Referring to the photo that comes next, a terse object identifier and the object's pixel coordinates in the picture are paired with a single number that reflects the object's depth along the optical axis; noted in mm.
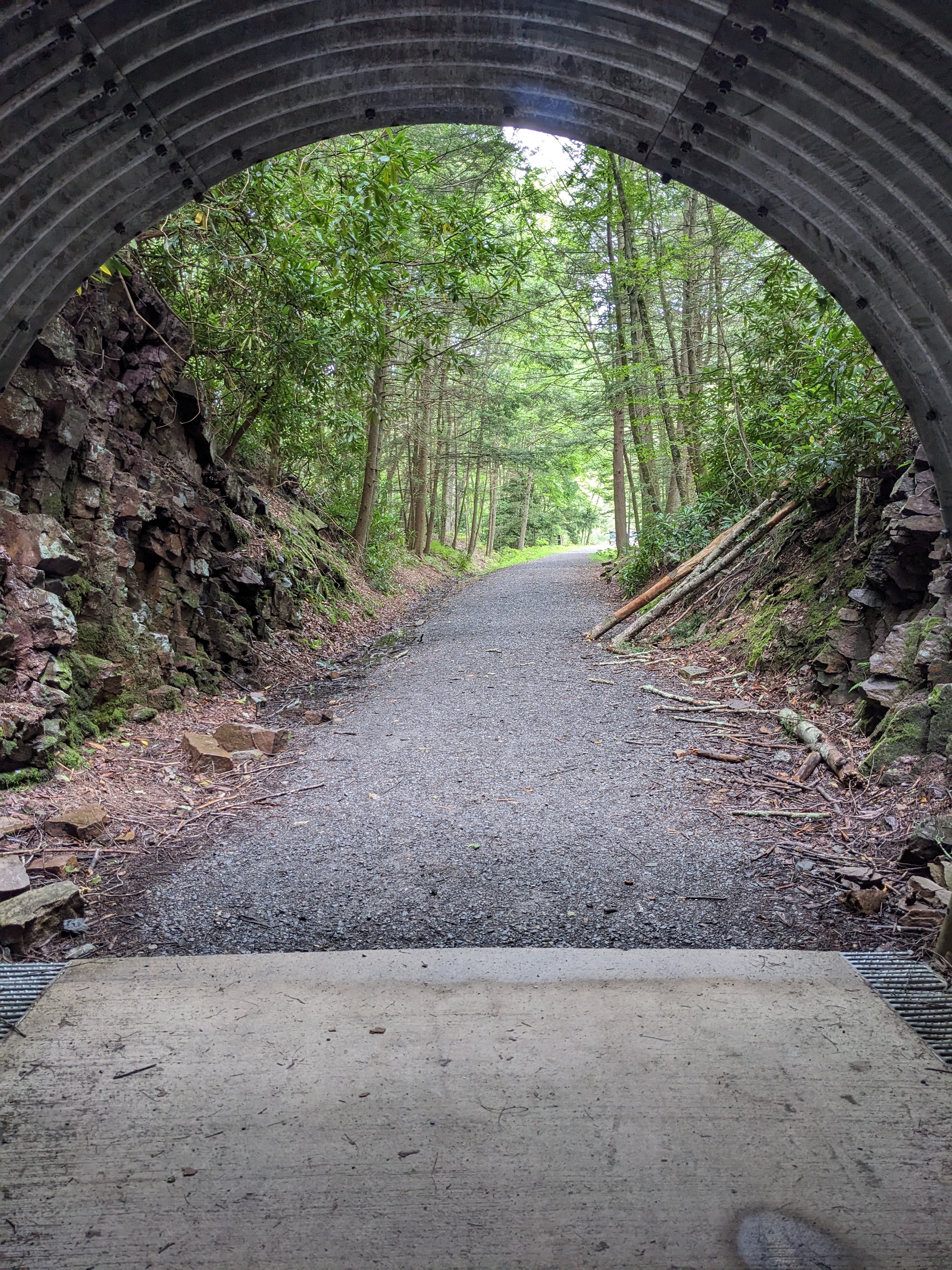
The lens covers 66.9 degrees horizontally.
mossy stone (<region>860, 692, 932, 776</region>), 4586
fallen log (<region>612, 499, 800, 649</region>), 10070
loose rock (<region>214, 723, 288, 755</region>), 6195
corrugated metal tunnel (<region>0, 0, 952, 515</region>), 2248
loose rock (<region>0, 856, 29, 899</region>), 3401
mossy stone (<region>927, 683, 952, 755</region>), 4434
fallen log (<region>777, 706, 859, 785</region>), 4906
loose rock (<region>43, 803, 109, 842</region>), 4301
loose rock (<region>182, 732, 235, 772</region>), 5707
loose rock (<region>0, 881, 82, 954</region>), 3197
